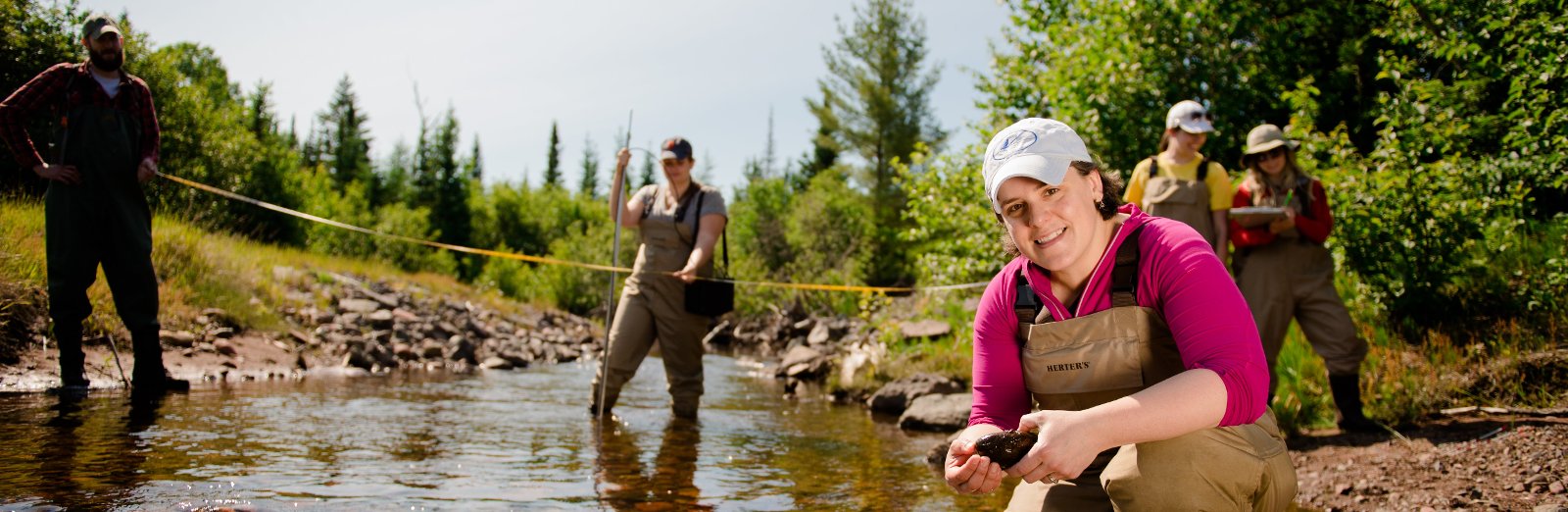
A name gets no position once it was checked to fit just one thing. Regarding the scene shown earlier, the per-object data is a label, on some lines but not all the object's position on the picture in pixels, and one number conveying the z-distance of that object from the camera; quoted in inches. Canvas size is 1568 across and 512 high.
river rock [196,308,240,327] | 348.8
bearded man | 214.5
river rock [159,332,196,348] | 312.3
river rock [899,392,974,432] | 293.2
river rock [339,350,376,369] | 384.5
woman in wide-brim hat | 221.6
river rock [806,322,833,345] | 729.6
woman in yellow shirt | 214.2
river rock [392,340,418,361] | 428.0
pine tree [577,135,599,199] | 3484.3
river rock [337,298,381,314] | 485.4
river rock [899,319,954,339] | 475.5
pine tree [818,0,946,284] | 1540.4
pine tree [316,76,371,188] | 2459.8
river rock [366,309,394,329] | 473.7
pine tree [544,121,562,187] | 3405.5
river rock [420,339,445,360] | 451.0
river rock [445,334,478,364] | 462.0
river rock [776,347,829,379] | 483.5
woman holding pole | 267.4
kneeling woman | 73.9
